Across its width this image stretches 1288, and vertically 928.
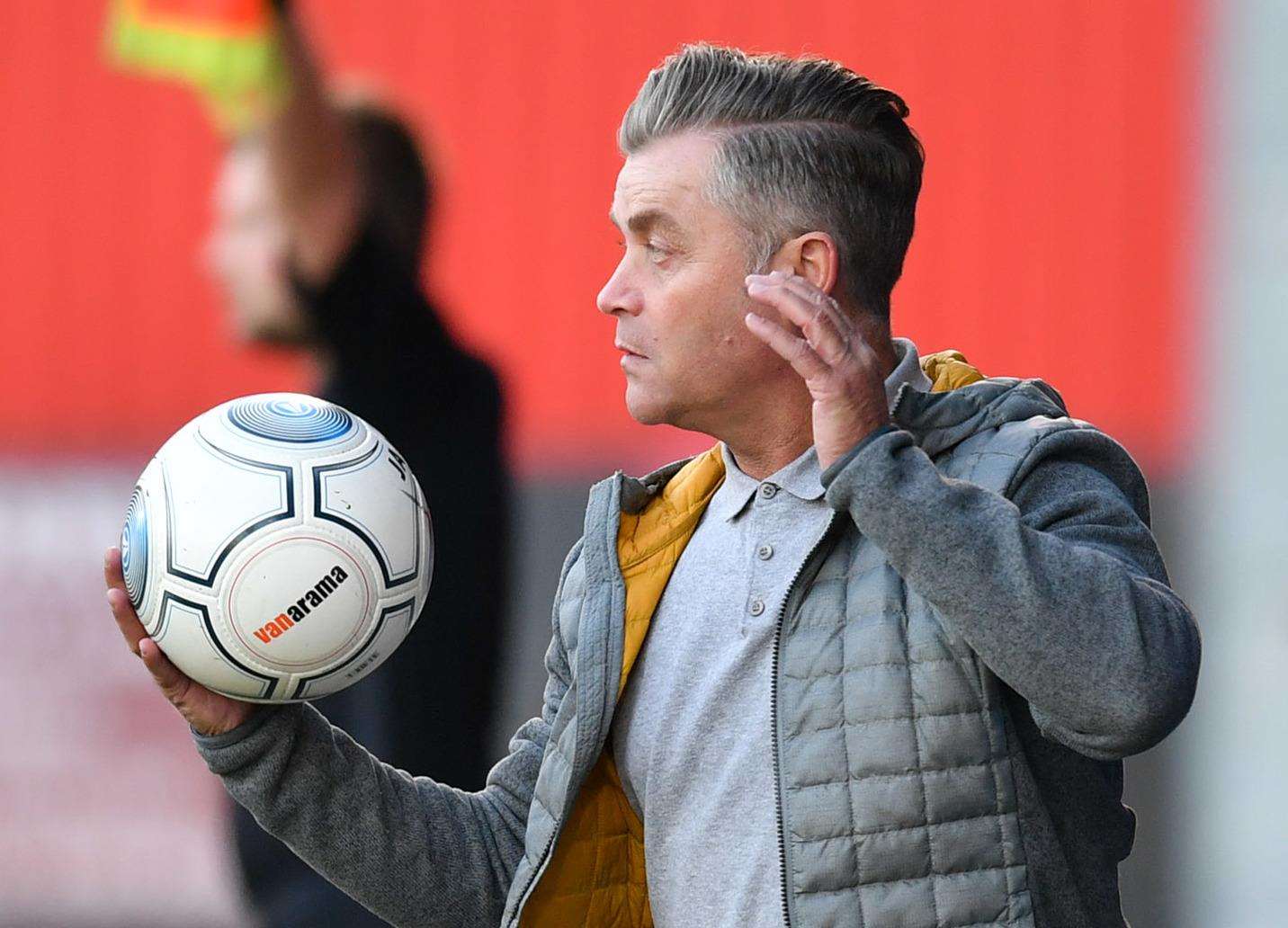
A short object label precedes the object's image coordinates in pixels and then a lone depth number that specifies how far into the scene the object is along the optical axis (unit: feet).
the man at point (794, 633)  25.79
